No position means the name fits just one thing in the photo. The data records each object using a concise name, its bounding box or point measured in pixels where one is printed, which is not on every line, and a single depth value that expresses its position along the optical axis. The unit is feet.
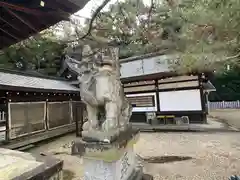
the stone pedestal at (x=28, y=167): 8.33
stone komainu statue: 7.54
